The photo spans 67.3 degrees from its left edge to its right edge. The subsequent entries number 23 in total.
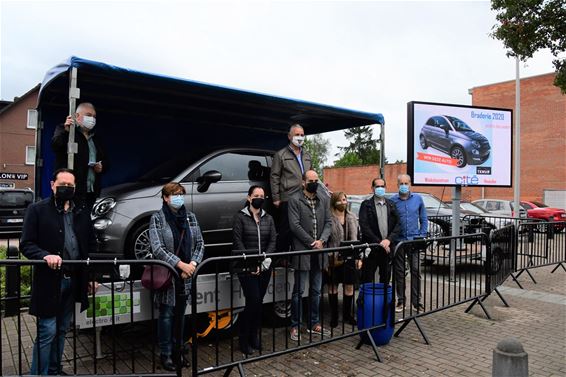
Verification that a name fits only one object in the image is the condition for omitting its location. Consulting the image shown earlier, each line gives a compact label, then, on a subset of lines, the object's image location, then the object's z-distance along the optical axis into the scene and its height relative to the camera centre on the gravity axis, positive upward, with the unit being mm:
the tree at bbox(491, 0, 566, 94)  9672 +3986
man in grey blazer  5070 -515
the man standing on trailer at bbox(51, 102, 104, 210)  4332 +402
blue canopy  4949 +1217
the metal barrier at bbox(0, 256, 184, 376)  3568 -1262
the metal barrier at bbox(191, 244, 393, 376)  3967 -1353
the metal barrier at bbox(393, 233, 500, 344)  5580 -1182
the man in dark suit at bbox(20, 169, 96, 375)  3486 -576
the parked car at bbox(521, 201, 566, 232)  21984 -829
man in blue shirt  6262 -421
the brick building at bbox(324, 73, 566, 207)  30938 +4683
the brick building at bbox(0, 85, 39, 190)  32625 +4270
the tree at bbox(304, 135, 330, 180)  63506 +5665
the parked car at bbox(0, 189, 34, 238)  17312 -722
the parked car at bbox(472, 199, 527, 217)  21541 -492
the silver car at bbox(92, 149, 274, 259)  5027 -68
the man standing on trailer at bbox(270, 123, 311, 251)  5626 +227
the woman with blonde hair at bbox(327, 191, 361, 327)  5613 -913
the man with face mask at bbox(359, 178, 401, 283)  6100 -362
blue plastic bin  5102 -1405
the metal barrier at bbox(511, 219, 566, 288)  9000 -1031
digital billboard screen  8047 +1030
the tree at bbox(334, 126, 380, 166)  68938 +7329
